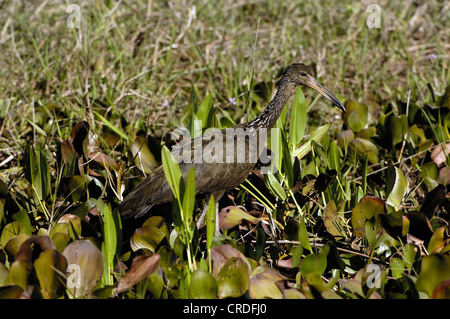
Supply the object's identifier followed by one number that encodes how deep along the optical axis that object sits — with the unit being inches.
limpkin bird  329.4
